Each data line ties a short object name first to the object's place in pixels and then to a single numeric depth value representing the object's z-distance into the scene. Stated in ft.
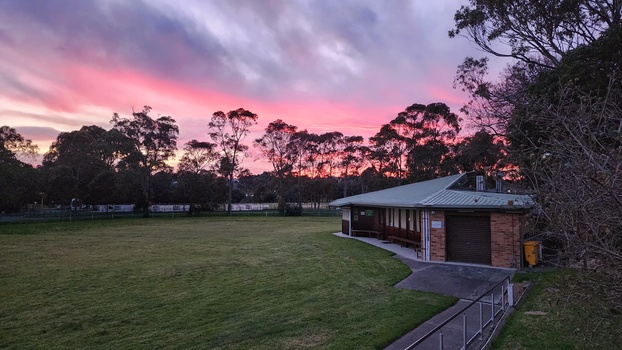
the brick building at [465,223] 45.06
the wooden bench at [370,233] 77.09
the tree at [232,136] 193.36
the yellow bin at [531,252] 43.05
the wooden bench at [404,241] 57.26
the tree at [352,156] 208.53
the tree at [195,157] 190.08
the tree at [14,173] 124.63
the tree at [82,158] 150.10
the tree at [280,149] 198.70
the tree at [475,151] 86.09
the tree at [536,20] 48.37
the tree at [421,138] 151.23
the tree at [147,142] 171.94
